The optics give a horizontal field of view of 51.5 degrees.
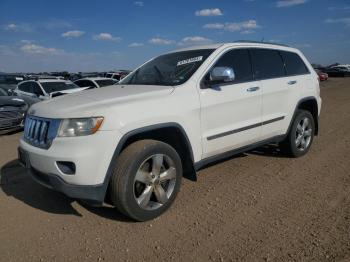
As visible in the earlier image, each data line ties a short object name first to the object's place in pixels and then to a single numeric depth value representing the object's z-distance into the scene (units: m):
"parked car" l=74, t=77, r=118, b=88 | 16.17
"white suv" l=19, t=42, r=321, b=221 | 3.38
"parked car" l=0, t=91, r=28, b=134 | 8.45
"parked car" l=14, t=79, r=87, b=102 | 13.56
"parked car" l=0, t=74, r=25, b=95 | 20.27
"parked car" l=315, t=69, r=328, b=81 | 36.25
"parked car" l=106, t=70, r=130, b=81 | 25.91
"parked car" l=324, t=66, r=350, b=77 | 45.91
